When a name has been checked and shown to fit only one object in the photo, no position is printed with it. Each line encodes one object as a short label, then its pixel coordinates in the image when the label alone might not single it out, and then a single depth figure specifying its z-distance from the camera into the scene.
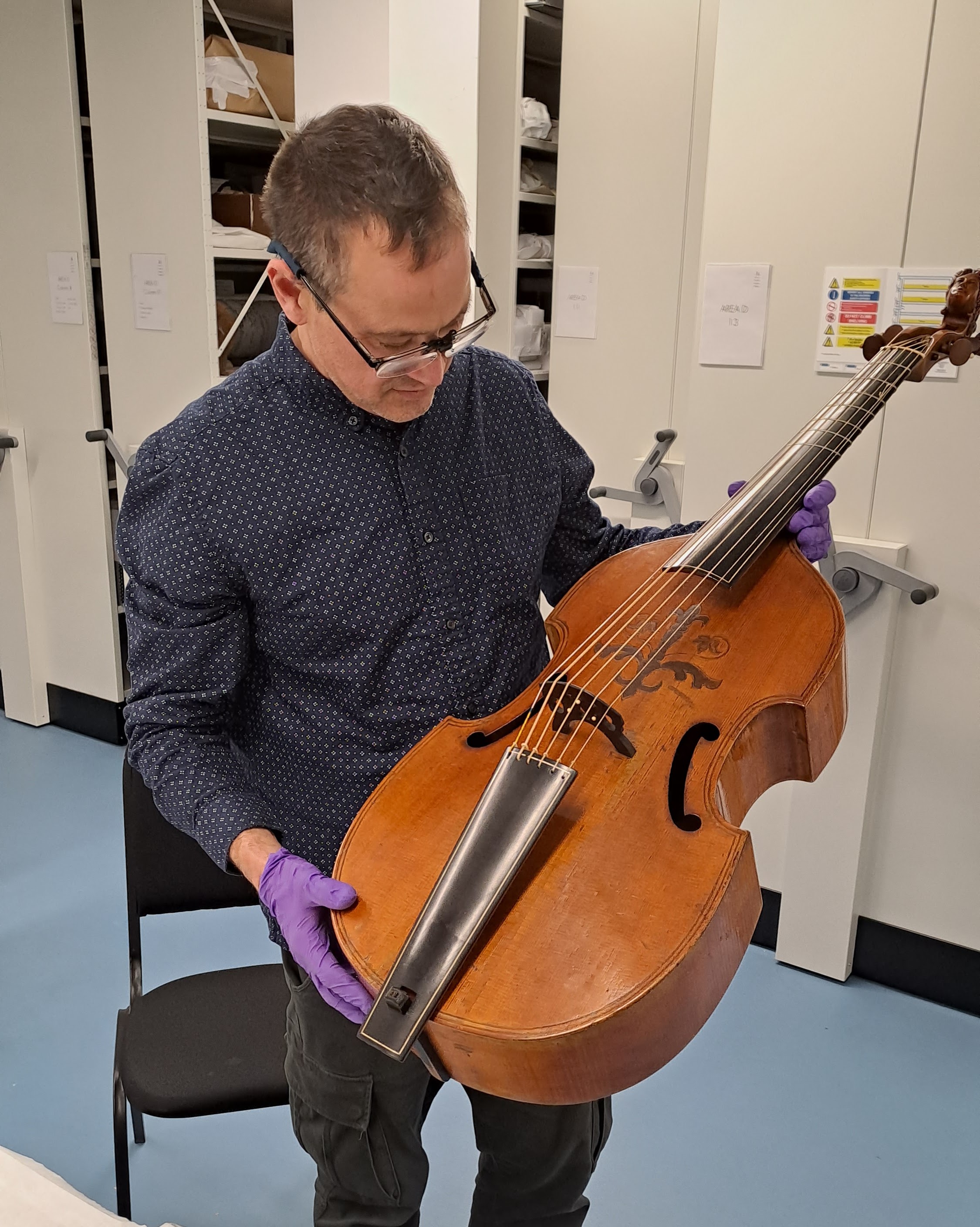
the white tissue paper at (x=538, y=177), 3.39
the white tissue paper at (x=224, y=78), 2.88
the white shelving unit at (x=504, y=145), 3.11
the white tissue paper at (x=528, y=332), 3.49
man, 0.99
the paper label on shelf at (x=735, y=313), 2.26
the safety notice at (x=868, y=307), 2.05
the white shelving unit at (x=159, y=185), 2.76
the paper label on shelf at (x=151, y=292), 2.97
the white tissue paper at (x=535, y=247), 3.41
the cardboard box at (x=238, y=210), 3.00
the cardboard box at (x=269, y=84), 2.94
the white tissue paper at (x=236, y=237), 2.92
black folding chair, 1.49
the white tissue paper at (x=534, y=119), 3.28
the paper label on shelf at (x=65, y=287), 3.16
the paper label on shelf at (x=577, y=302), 2.91
